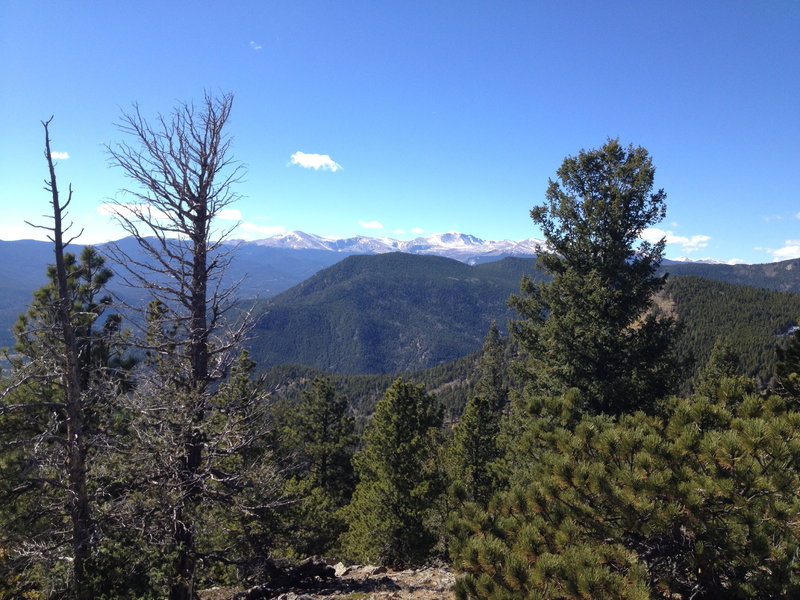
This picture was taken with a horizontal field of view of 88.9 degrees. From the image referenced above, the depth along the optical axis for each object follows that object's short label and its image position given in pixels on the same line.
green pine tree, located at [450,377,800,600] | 4.93
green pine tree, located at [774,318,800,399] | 14.68
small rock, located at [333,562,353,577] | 14.11
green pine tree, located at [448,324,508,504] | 19.59
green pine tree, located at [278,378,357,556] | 24.70
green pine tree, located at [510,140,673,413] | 12.09
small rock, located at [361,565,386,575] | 13.78
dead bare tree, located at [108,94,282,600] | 7.97
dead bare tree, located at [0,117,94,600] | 7.12
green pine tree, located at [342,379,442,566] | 16.80
